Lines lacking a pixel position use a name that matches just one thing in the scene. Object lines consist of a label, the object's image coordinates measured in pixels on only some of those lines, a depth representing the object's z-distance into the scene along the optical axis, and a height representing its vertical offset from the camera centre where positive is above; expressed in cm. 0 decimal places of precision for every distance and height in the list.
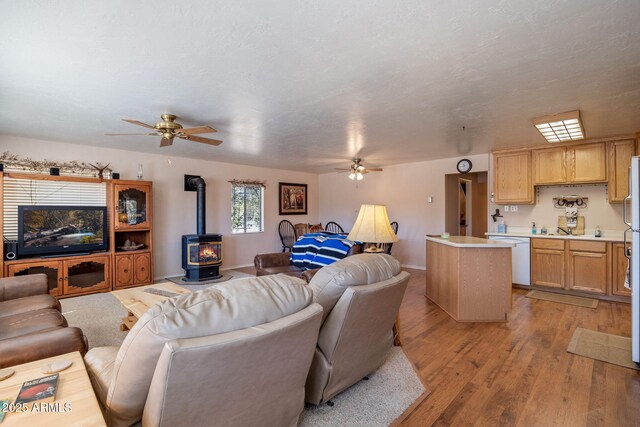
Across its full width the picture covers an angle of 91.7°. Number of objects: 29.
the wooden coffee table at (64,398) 93 -62
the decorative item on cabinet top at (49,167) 435 +73
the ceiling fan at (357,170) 564 +79
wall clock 578 +88
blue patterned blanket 377 -46
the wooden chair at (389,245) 487 -52
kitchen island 350 -79
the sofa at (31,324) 155 -71
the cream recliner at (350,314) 175 -60
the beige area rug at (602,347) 262 -124
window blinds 423 +30
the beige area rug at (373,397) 187 -124
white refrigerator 246 -33
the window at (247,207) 686 +16
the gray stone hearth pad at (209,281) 530 -118
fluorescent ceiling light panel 330 +101
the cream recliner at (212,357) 103 -51
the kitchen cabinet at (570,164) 440 +71
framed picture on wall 773 +38
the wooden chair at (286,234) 754 -50
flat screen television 426 -21
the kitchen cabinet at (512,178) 498 +56
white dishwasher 482 -78
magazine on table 102 -61
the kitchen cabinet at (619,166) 420 +62
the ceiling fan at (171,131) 327 +90
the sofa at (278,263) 380 -66
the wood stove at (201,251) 548 -67
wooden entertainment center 422 -59
